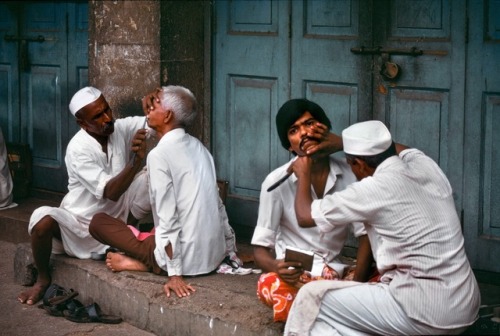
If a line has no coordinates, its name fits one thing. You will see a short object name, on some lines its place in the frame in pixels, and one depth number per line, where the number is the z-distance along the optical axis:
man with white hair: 6.62
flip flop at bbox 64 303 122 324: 6.82
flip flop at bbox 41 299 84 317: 7.00
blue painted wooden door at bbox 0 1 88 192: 9.14
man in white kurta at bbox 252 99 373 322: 5.76
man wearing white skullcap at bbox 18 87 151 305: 7.07
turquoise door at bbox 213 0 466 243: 6.66
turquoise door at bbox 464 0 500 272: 6.43
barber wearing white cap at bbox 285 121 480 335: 5.10
